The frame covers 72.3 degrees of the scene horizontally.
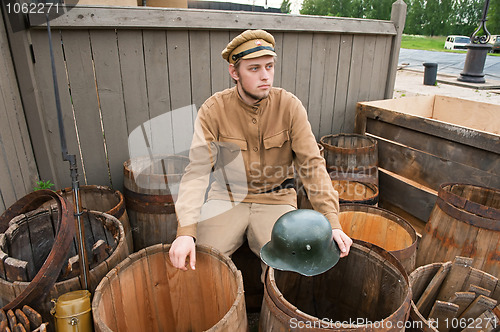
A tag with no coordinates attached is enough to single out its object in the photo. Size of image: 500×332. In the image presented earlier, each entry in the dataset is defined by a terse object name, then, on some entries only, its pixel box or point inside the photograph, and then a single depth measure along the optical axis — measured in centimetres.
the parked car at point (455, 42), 3634
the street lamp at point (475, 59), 1198
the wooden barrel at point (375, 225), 283
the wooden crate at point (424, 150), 331
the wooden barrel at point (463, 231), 248
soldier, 229
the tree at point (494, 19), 4019
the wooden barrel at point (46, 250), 169
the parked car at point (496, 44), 2941
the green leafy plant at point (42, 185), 297
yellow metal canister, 158
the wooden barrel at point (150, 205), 284
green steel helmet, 170
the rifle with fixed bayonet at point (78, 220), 156
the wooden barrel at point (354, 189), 361
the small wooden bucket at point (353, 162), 372
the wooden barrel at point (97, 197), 286
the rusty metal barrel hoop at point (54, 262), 157
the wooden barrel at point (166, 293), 172
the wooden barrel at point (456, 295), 213
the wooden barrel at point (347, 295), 150
